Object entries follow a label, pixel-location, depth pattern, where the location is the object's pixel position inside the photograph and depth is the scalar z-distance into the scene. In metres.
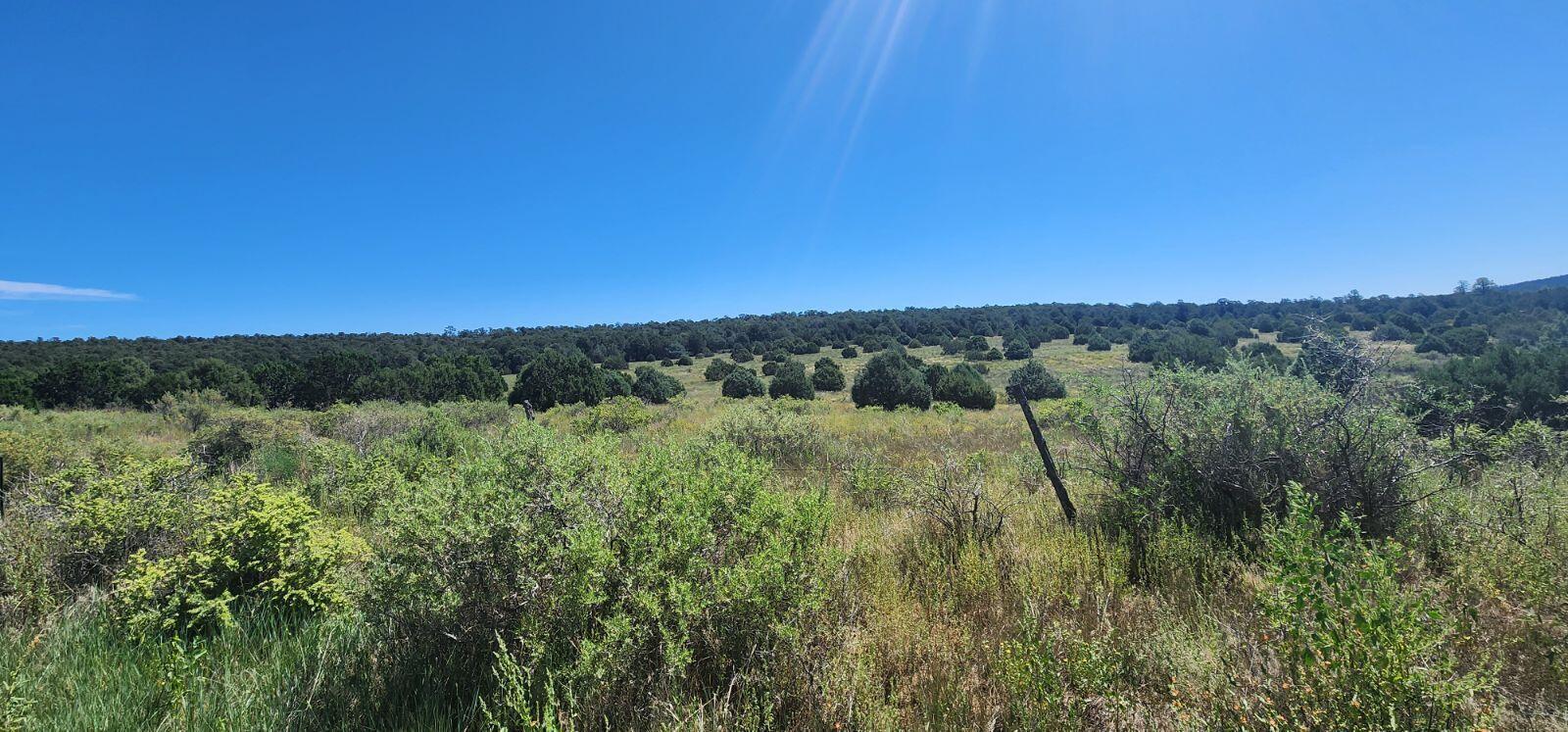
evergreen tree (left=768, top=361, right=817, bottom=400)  28.86
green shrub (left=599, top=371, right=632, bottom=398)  28.72
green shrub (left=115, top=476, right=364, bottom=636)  3.05
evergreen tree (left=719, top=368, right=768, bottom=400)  29.27
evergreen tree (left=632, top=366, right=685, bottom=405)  27.59
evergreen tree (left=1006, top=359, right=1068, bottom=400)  28.98
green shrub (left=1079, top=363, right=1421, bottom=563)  4.55
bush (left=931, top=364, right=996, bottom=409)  25.58
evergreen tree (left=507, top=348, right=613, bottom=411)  26.14
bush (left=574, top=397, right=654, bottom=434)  15.03
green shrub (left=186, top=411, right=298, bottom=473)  10.49
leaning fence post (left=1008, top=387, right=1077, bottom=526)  5.23
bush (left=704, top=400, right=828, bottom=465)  10.20
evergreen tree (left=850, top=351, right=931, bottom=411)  25.03
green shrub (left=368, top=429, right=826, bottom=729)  2.35
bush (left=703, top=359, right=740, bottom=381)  35.94
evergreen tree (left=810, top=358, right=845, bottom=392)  32.47
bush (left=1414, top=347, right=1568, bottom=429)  17.47
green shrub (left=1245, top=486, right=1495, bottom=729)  2.02
